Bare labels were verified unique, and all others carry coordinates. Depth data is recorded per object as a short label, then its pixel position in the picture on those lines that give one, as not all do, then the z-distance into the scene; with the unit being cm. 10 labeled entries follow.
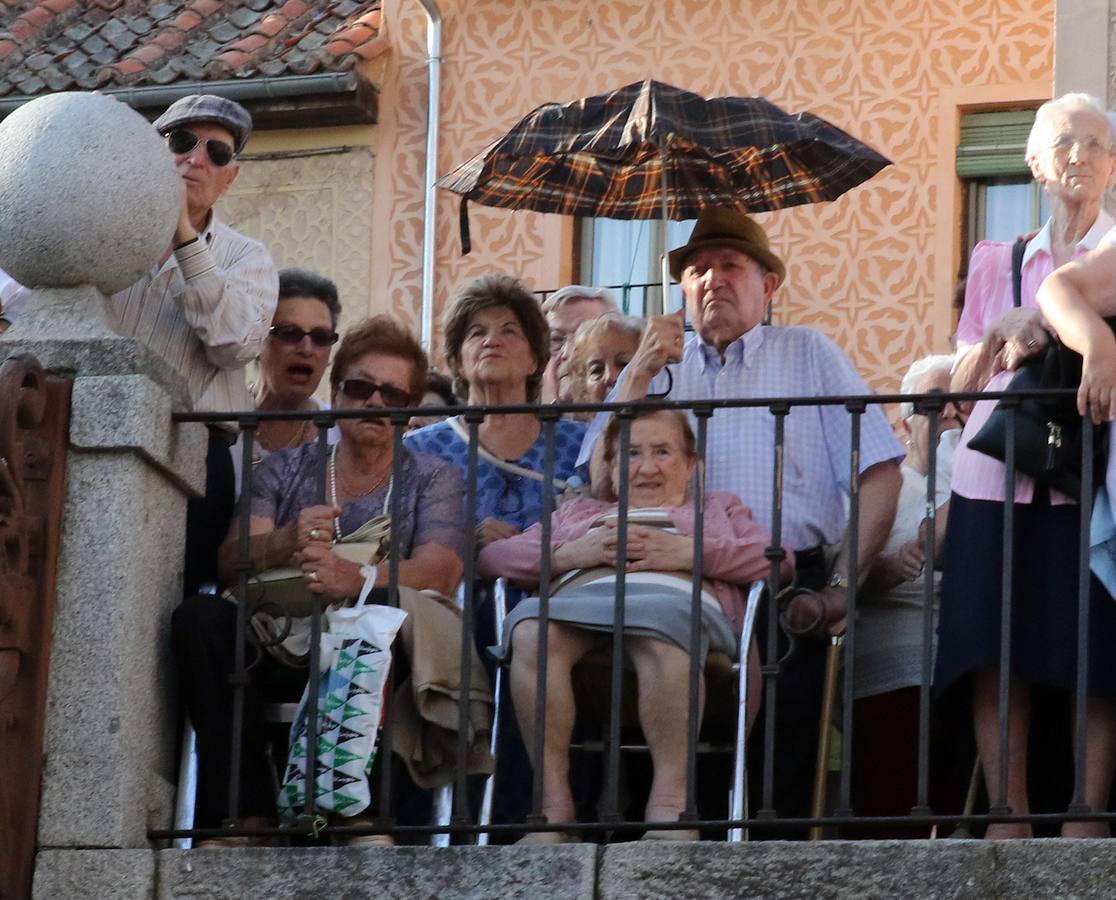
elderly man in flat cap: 1505
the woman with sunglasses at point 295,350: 1677
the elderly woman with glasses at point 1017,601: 1376
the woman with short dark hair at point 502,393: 1608
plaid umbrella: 1691
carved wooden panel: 1353
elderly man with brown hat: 1502
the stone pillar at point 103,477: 1363
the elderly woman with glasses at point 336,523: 1416
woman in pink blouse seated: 1386
